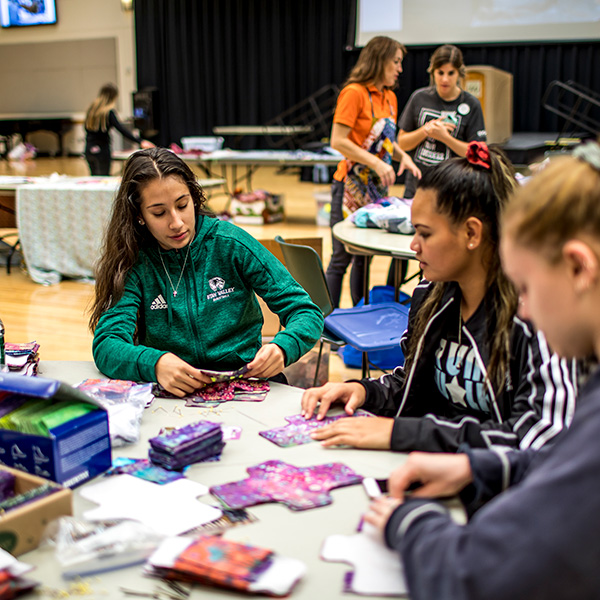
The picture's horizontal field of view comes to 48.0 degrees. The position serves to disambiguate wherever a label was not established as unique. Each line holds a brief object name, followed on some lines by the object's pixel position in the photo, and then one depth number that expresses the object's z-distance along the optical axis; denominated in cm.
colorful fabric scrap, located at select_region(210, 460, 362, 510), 103
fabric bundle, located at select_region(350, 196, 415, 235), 312
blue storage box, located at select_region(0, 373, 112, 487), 106
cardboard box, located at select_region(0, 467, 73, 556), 88
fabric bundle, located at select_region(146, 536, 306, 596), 81
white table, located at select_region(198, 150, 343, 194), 709
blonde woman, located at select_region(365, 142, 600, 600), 61
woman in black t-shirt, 376
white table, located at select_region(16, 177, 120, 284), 516
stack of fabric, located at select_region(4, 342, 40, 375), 155
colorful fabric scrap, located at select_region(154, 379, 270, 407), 146
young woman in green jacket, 175
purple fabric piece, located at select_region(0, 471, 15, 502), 99
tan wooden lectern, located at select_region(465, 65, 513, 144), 849
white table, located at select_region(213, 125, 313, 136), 985
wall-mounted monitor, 1347
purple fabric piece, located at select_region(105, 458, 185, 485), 111
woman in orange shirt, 355
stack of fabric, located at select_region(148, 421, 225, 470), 113
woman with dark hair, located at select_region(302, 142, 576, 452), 117
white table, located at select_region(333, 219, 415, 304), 277
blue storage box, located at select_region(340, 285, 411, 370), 320
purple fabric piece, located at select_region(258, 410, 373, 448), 124
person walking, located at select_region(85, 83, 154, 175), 675
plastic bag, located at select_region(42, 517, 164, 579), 87
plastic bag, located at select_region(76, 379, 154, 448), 124
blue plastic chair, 260
